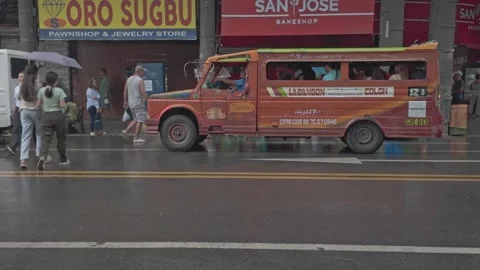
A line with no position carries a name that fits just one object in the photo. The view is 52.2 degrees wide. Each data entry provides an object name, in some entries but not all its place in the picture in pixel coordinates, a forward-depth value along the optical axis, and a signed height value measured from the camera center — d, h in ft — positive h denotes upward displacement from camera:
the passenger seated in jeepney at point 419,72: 32.89 +1.62
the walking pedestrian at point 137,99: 40.19 -0.24
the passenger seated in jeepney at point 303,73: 34.04 +1.61
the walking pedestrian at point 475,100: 59.93 -0.45
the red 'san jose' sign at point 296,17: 49.44 +8.09
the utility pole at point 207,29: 50.90 +7.06
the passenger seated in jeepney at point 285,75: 34.06 +1.47
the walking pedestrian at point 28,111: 27.68 -0.86
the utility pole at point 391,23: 49.96 +7.51
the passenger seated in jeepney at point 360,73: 33.50 +1.59
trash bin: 44.57 -2.26
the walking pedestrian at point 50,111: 27.43 -0.85
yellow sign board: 51.83 +8.26
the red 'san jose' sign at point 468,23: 55.31 +8.41
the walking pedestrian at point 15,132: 32.24 -2.40
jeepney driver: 34.53 +1.00
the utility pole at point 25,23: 52.95 +7.88
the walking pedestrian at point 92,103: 45.91 -0.70
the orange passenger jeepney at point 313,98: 33.06 -0.13
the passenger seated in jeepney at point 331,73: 33.55 +1.59
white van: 39.09 +0.71
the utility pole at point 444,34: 49.73 +6.35
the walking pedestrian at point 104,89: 51.70 +0.74
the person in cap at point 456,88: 55.16 +0.93
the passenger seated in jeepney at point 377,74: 33.37 +1.51
